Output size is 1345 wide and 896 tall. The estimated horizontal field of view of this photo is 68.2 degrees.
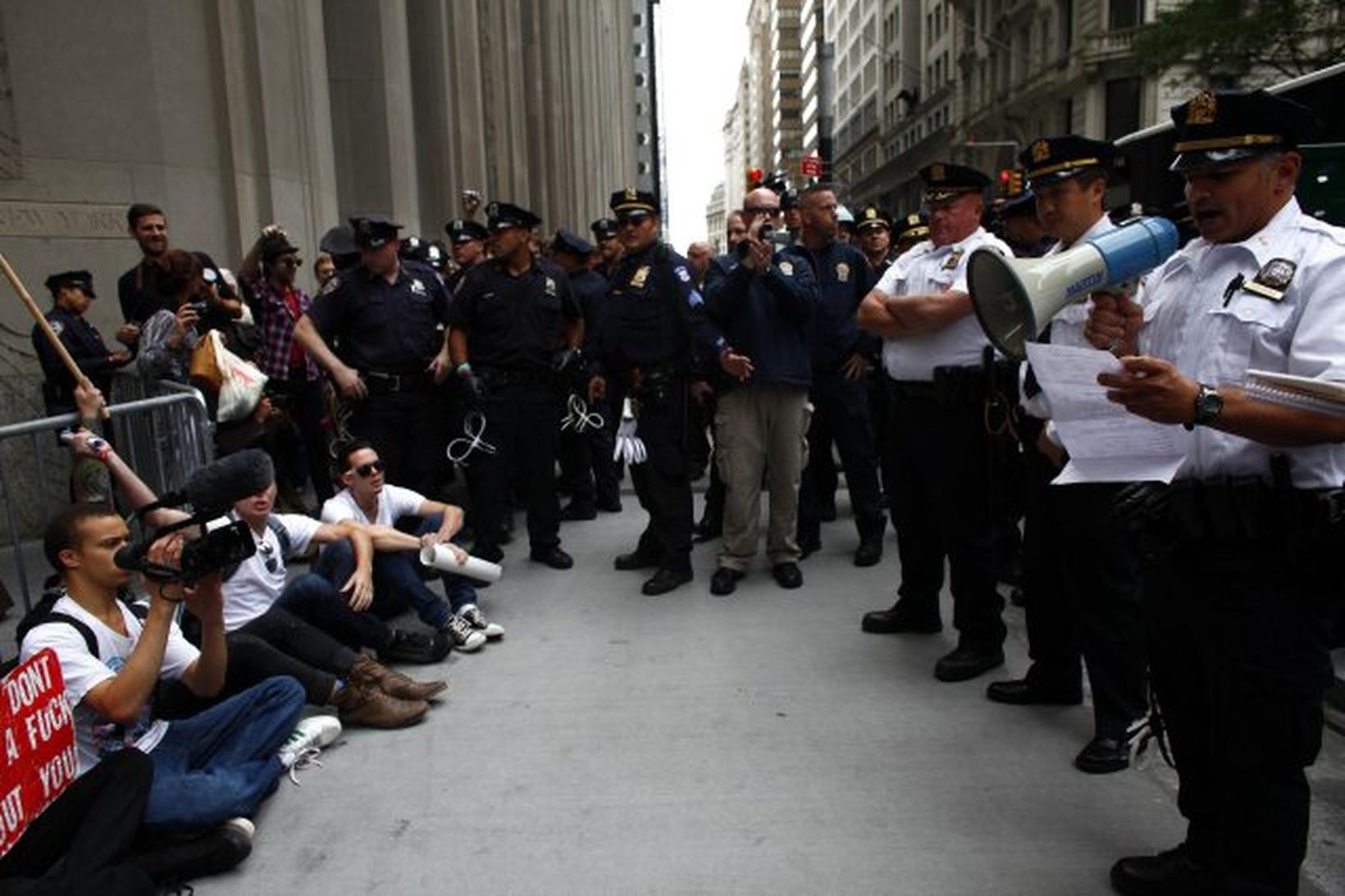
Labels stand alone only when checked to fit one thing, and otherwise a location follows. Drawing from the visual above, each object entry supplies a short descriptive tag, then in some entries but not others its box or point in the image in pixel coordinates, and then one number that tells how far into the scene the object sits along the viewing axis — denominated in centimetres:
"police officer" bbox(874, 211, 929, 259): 707
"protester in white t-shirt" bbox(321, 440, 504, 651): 489
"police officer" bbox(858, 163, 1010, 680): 426
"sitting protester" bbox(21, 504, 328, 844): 292
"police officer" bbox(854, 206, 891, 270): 791
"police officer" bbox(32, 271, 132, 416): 605
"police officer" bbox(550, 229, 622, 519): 771
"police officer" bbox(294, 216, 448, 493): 581
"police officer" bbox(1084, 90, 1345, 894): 223
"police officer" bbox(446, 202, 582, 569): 614
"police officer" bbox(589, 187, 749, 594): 582
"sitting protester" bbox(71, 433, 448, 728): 383
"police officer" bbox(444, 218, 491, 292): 849
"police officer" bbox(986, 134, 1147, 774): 342
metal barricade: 410
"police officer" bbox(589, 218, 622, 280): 969
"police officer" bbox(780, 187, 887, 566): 612
